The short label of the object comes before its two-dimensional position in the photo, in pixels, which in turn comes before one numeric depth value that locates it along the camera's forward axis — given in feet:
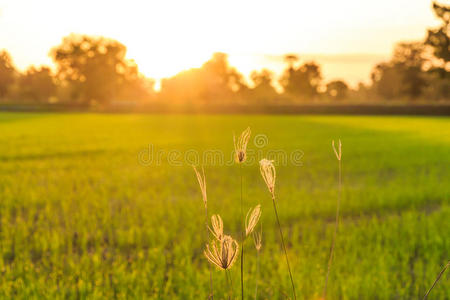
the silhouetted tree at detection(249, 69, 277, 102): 339.65
